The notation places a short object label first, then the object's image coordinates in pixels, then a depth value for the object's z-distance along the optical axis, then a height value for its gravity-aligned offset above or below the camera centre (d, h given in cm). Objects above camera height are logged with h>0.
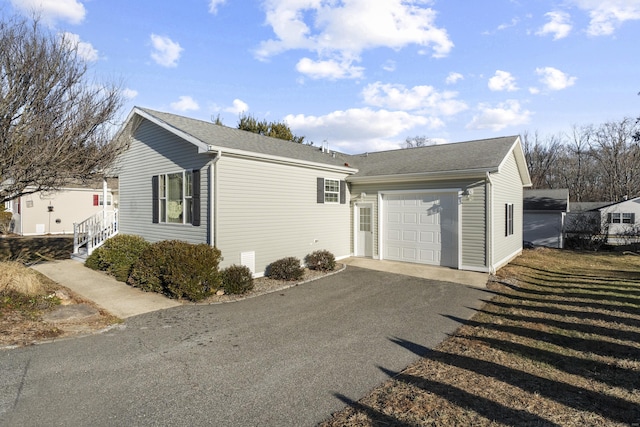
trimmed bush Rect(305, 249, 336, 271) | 1048 -164
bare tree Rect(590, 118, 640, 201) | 3125 +453
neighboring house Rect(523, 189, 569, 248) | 2169 -74
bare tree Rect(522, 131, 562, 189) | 3978 +584
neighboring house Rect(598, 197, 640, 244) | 2159 -66
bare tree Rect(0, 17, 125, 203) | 711 +214
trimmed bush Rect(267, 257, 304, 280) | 923 -167
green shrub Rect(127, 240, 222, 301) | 722 -136
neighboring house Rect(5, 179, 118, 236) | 2139 -6
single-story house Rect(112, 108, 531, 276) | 892 +32
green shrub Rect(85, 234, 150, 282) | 892 -127
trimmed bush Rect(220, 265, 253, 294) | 778 -165
